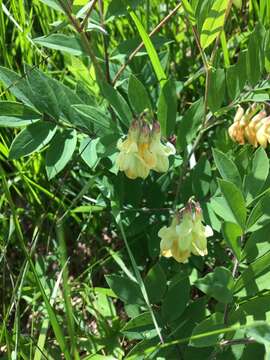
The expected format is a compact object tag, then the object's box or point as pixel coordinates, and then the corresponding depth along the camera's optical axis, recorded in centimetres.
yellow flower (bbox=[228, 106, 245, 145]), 20
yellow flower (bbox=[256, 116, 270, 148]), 20
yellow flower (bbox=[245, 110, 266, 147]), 20
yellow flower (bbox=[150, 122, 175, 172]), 18
